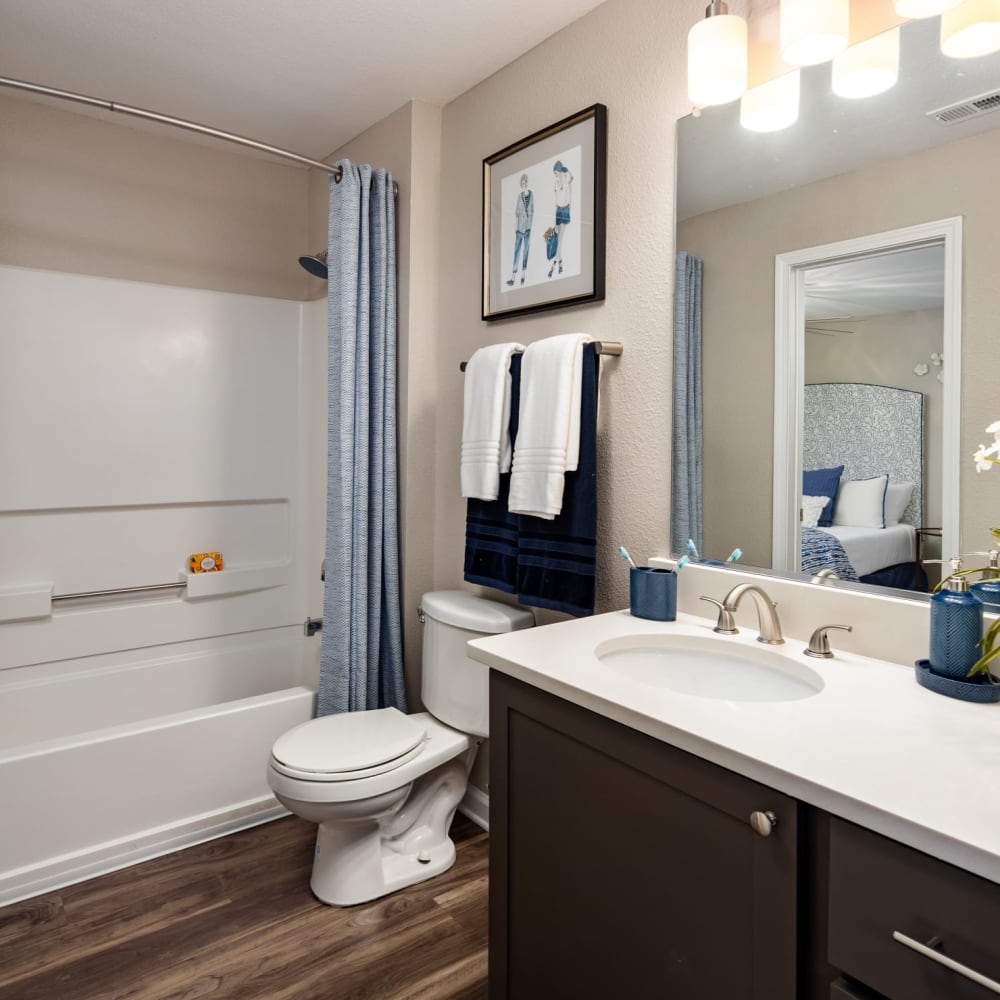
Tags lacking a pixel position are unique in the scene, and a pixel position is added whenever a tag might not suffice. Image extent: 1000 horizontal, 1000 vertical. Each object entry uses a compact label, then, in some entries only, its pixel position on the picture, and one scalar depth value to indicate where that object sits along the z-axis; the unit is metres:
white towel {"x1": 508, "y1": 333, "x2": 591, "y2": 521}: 1.76
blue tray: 1.08
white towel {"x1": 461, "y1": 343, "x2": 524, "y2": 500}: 1.95
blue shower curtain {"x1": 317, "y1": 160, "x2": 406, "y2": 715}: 2.32
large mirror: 1.21
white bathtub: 1.93
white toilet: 1.79
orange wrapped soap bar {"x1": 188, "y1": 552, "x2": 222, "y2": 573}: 2.83
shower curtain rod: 1.81
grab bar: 2.57
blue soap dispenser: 1.10
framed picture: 1.88
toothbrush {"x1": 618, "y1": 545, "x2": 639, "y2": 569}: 1.71
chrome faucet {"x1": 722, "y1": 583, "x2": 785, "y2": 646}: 1.41
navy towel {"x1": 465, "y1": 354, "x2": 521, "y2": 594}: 1.99
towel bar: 1.80
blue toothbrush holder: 1.59
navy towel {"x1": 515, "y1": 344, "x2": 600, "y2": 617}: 1.78
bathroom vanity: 0.76
